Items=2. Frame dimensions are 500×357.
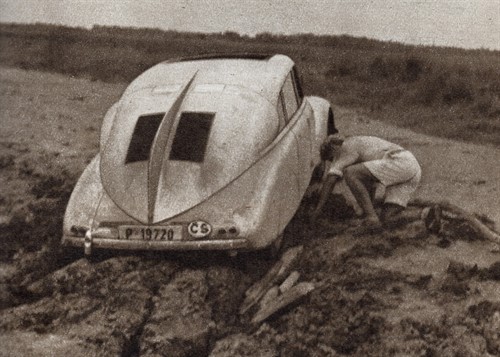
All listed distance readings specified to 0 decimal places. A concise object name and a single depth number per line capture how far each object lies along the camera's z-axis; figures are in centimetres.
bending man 568
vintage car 469
